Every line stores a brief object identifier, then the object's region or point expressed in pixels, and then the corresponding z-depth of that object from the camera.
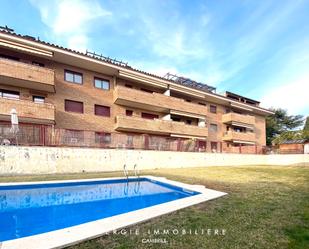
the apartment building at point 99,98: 15.36
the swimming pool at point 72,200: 5.18
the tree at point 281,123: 46.03
